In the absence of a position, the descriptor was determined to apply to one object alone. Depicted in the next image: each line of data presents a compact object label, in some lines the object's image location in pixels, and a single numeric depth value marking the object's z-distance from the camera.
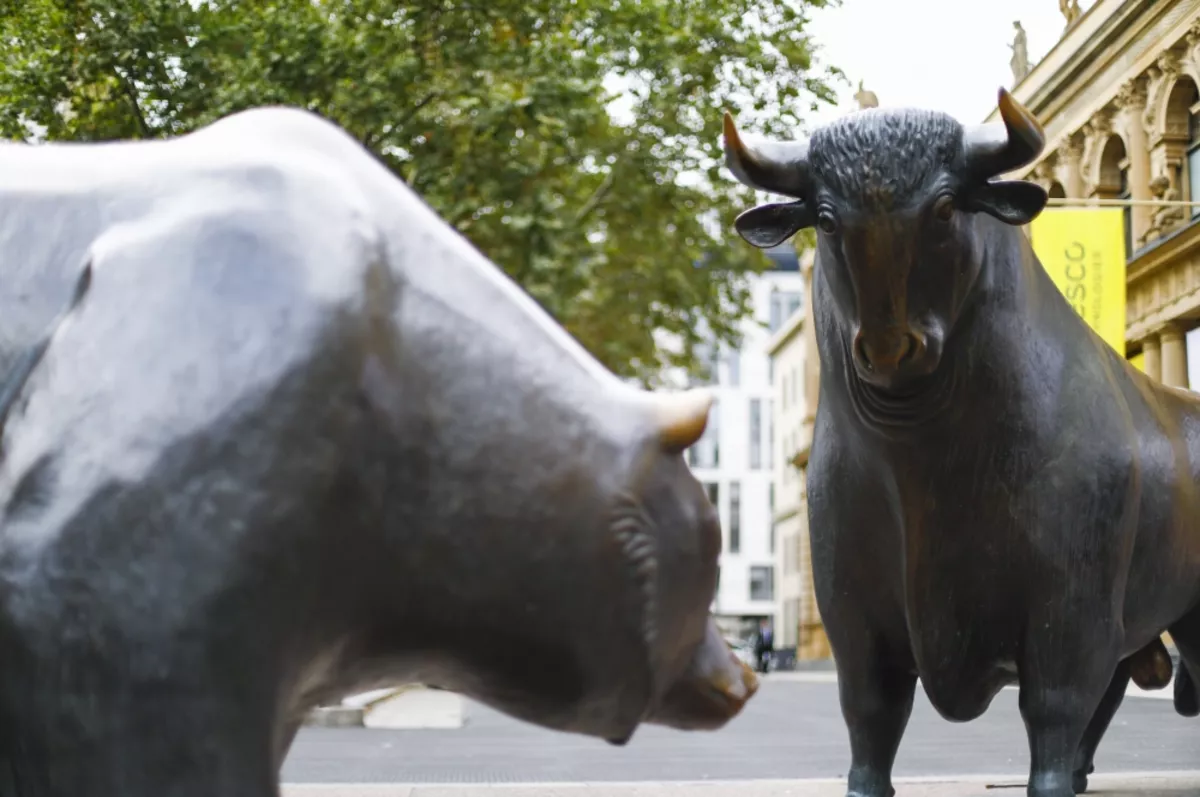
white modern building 92.12
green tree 16.22
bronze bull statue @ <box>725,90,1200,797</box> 3.69
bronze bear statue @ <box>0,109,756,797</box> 1.38
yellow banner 19.42
